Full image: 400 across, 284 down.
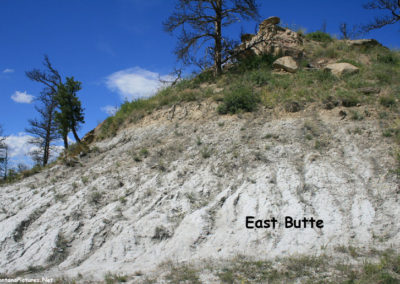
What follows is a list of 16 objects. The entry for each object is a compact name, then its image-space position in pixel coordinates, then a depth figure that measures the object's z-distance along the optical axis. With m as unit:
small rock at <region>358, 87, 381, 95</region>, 11.84
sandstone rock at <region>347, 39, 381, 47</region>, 17.28
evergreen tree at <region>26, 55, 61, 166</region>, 23.28
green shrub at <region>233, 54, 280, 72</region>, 15.52
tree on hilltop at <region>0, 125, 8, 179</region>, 23.12
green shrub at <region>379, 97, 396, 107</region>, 10.98
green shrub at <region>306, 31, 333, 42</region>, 18.64
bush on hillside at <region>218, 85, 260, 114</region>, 12.20
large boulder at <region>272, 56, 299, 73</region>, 14.63
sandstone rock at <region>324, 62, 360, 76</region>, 13.59
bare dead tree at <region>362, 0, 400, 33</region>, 14.83
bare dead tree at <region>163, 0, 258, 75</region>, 15.45
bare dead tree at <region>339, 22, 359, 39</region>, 18.88
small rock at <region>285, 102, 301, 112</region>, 11.62
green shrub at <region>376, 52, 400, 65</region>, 15.31
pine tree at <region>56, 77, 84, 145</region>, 17.20
